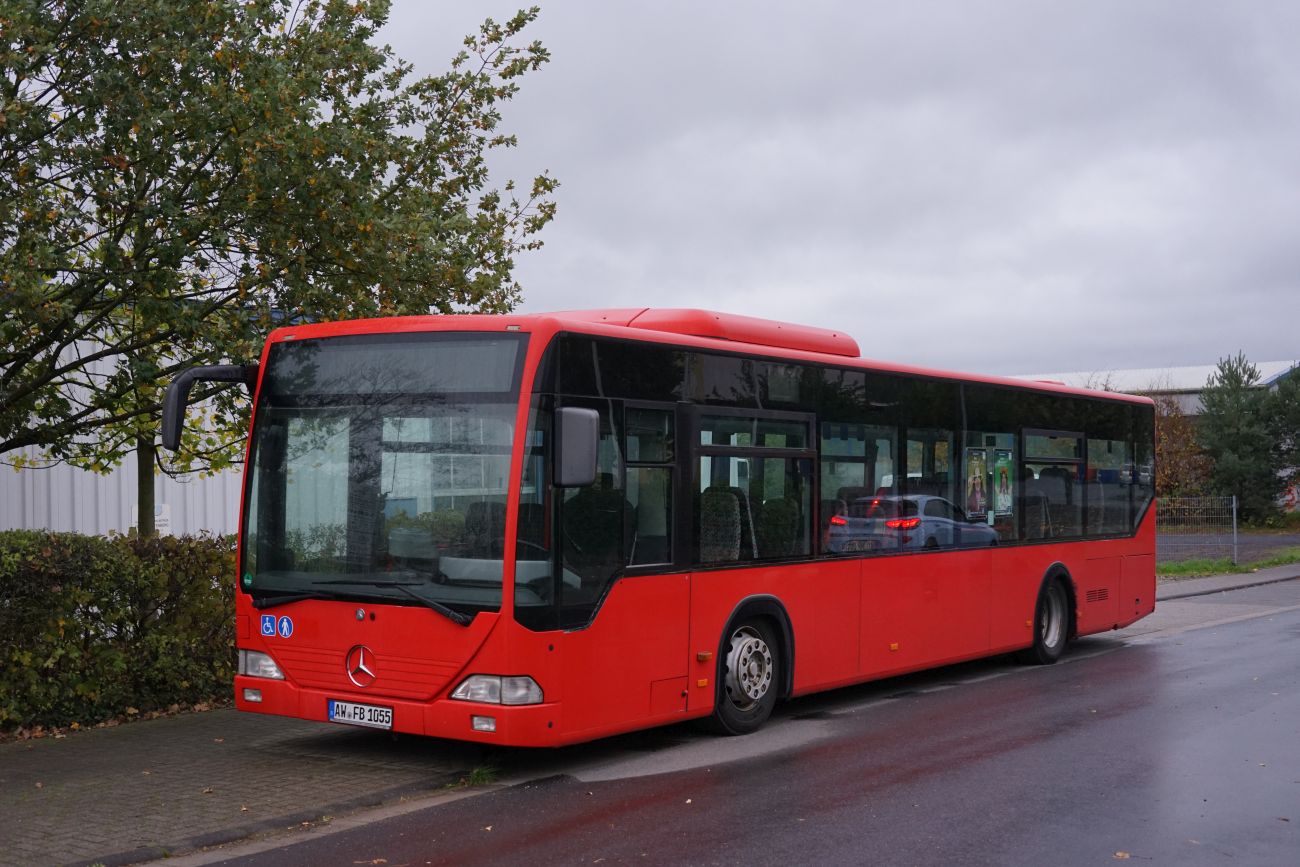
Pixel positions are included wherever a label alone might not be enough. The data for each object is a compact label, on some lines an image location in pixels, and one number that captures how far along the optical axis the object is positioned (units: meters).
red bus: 8.34
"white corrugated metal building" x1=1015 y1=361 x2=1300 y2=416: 60.78
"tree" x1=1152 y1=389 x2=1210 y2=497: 47.84
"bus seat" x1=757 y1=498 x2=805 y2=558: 10.30
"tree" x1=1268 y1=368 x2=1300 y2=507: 46.31
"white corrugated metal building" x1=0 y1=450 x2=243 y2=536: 17.44
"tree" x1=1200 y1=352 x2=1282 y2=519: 45.94
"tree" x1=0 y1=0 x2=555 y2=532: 10.52
